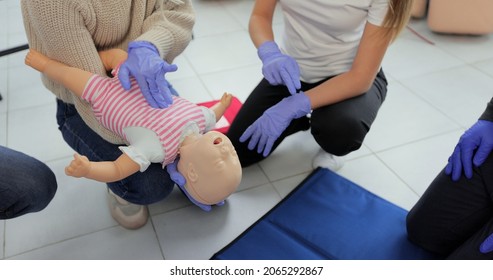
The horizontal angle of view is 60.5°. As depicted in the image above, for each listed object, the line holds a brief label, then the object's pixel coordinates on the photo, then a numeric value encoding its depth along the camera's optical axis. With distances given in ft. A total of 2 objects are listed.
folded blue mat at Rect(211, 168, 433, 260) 4.32
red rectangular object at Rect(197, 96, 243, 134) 5.79
